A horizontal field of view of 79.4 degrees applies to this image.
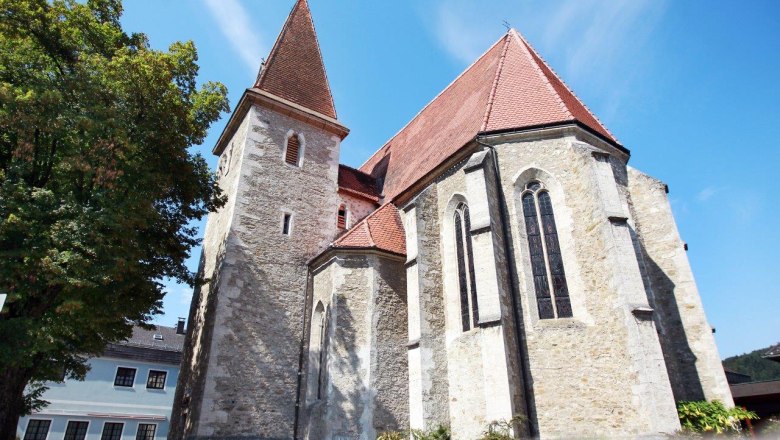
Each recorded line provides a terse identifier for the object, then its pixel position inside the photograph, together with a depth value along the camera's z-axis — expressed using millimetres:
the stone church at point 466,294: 9211
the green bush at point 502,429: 8250
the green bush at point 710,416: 8727
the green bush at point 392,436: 10062
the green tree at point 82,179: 8156
